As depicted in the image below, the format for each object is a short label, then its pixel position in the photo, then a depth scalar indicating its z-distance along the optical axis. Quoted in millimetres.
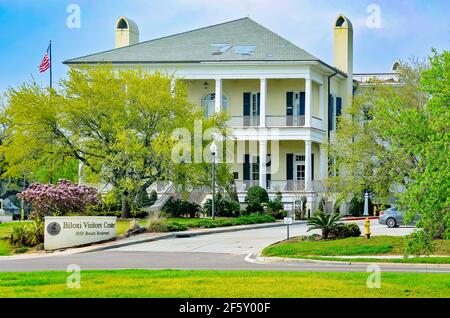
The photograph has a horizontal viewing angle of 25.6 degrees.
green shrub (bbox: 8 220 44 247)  36562
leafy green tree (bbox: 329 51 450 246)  20672
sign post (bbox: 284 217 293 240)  34709
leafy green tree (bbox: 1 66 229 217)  48812
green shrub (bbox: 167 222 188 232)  42122
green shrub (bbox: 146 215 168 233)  41219
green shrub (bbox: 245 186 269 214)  54375
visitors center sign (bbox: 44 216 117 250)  35931
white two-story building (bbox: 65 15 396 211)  61500
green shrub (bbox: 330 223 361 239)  35656
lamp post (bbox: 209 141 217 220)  45656
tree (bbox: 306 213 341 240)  35469
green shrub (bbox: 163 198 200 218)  51000
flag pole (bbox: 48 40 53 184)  49409
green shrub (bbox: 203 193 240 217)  52000
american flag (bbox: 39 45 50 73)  57344
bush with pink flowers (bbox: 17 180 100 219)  39031
